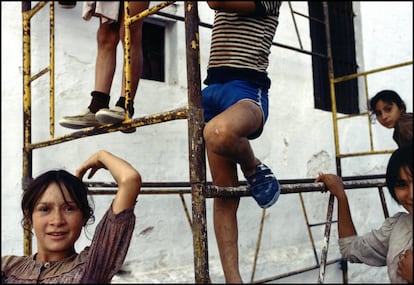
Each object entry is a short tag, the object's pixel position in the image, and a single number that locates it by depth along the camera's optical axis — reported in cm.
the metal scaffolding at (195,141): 141
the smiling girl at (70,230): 145
